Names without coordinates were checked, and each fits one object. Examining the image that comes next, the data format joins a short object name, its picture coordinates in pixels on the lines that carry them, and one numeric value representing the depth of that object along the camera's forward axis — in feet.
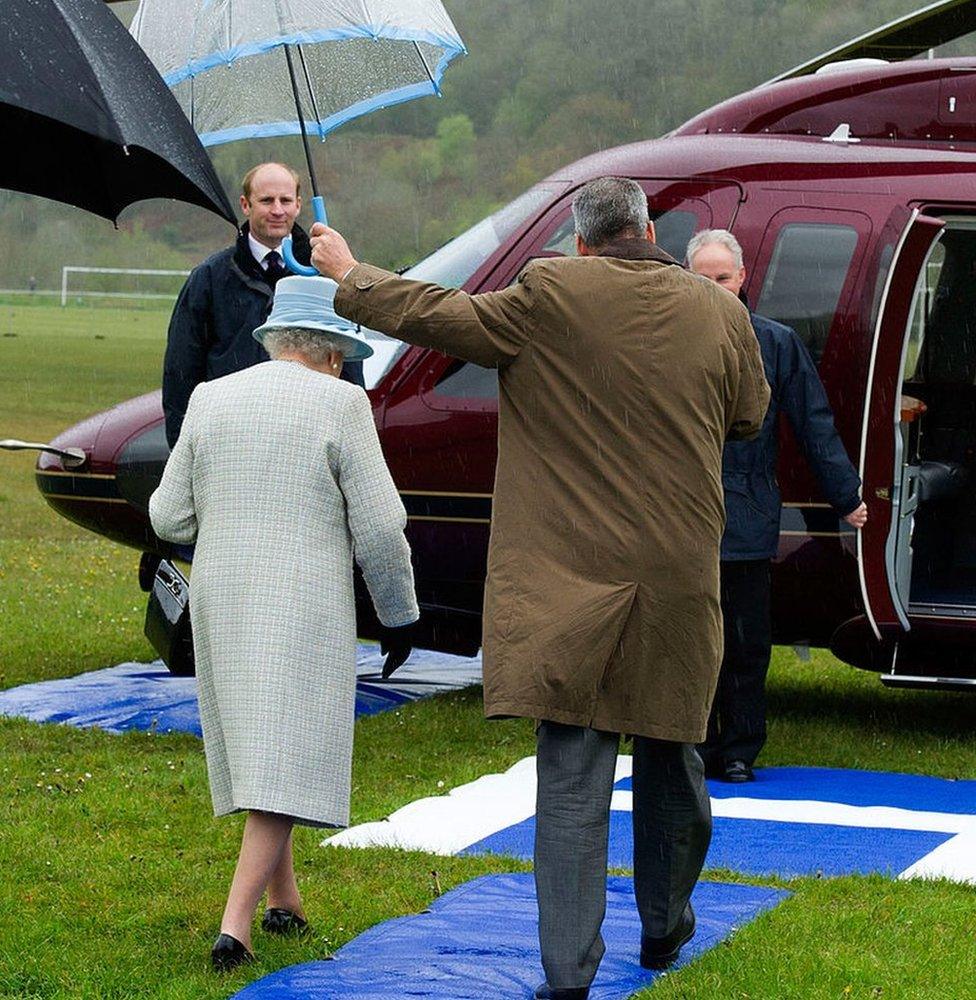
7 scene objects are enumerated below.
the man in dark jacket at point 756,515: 39.95
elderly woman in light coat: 27.00
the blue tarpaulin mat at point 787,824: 34.81
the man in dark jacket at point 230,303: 40.54
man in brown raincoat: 25.57
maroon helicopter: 44.34
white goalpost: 564.78
